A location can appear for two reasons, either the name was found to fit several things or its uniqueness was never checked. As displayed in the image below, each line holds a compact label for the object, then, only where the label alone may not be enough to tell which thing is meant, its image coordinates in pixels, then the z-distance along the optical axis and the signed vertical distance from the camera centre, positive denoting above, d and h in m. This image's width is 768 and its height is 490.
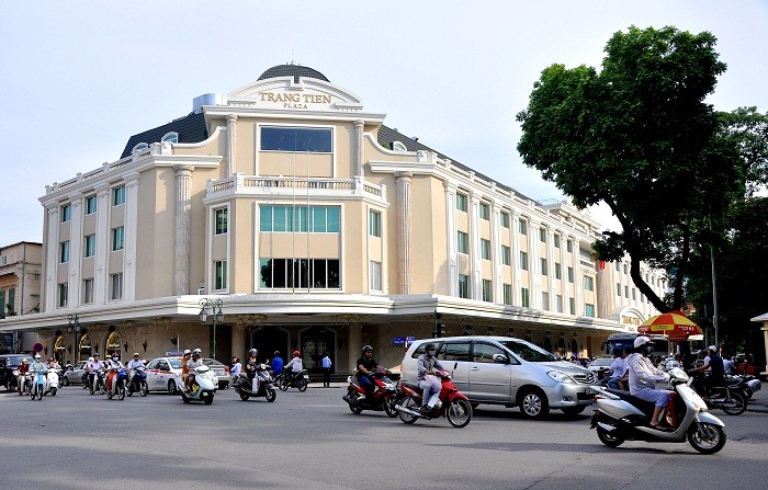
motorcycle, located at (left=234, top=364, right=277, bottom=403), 21.75 -1.33
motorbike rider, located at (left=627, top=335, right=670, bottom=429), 10.55 -0.62
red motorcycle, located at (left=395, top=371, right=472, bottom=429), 13.87 -1.27
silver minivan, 15.26 -0.81
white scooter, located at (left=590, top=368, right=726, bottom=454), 10.30 -1.20
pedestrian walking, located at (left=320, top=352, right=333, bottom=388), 32.34 -1.35
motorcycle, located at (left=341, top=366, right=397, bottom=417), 16.38 -1.27
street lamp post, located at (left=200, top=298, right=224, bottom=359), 34.44 +1.46
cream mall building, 39.03 +5.48
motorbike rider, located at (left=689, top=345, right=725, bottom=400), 17.17 -0.95
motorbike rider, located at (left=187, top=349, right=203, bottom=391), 21.06 -0.70
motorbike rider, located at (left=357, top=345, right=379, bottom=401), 16.58 -0.79
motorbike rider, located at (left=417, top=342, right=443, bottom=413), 14.01 -0.73
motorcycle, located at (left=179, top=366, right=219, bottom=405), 20.78 -1.31
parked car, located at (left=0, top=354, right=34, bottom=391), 31.44 -1.09
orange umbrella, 27.12 +0.32
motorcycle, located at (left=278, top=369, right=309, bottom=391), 27.92 -1.54
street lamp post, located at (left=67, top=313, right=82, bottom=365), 42.22 +0.80
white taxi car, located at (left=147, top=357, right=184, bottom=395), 27.14 -1.20
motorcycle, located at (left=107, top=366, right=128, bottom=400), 24.02 -1.35
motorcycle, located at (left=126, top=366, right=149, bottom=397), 25.94 -1.43
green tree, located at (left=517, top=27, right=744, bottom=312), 27.64 +7.33
